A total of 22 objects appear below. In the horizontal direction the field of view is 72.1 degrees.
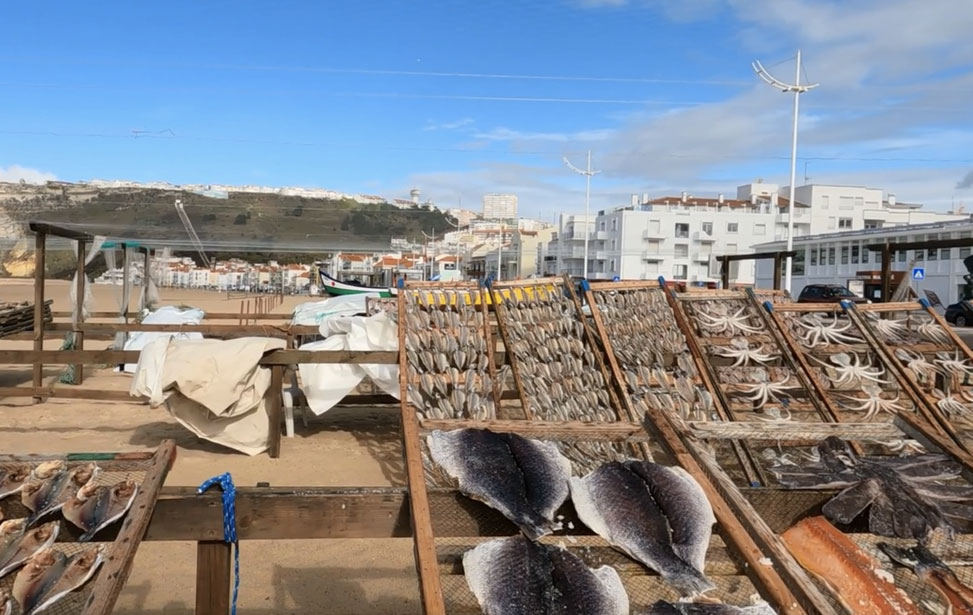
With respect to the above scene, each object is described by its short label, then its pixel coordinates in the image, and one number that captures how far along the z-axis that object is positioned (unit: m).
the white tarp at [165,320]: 10.92
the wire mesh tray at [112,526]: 1.68
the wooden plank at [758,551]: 1.74
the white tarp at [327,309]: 10.56
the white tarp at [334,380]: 6.51
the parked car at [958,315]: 24.50
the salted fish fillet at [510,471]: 2.07
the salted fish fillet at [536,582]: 1.72
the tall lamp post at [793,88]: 30.72
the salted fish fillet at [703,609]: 1.70
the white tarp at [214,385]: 5.75
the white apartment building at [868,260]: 36.19
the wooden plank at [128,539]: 1.63
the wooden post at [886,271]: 8.81
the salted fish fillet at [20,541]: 1.81
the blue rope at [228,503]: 2.06
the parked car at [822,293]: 26.78
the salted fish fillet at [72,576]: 1.68
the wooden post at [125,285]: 12.46
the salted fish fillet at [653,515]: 1.91
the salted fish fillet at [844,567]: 1.85
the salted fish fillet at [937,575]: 1.88
